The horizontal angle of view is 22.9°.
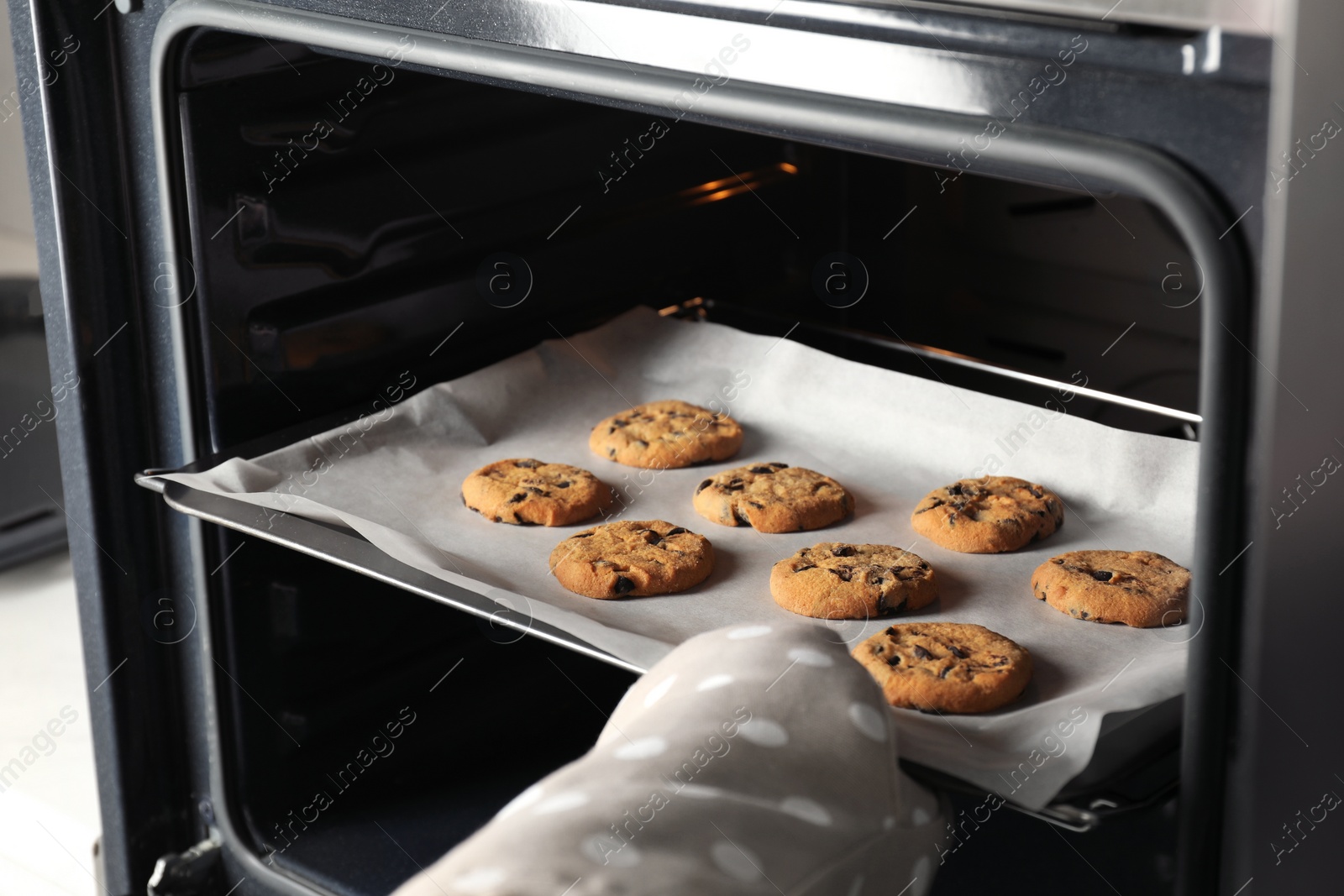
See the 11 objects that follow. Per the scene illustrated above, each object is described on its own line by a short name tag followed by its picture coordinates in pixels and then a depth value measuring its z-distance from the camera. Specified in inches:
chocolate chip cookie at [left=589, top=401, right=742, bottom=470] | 54.0
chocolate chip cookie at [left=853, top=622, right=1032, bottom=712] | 45.9
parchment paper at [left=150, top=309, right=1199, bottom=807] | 46.0
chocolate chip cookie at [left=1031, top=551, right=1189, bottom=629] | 48.2
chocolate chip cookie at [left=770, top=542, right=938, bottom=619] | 48.8
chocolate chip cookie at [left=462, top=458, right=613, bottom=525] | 51.5
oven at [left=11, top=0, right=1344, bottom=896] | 40.8
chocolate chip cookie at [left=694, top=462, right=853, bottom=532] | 51.5
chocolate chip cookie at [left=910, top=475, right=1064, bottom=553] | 50.7
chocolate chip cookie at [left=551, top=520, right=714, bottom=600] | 49.5
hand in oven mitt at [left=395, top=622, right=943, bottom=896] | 40.7
